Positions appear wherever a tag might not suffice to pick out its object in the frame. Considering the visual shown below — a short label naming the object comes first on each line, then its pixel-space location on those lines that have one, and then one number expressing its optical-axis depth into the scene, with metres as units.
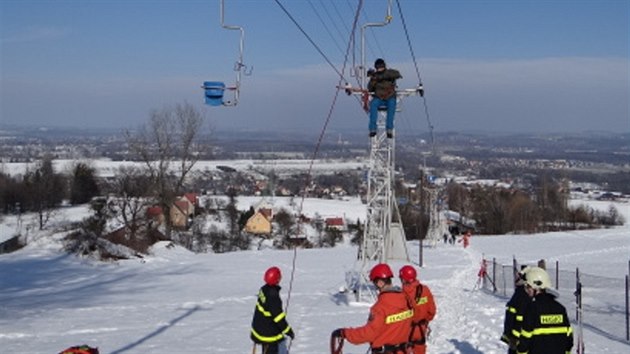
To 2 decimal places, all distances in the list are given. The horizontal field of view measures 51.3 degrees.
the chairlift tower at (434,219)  46.22
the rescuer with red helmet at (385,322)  7.02
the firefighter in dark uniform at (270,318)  9.07
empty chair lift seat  12.20
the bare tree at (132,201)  46.81
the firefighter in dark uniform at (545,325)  6.66
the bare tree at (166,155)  48.25
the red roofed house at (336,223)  74.98
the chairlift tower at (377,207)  19.69
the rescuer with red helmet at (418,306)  9.06
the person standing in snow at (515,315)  8.27
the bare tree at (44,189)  68.12
